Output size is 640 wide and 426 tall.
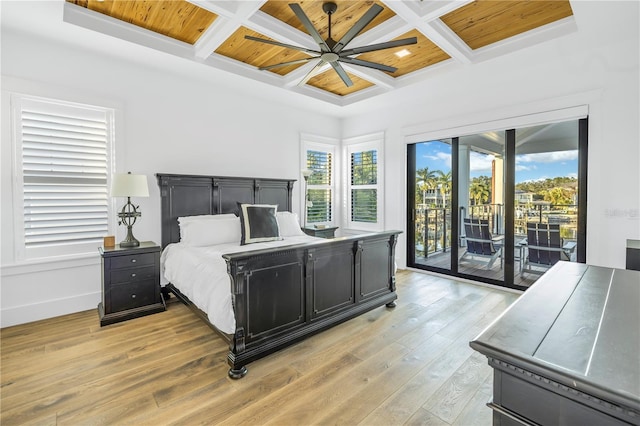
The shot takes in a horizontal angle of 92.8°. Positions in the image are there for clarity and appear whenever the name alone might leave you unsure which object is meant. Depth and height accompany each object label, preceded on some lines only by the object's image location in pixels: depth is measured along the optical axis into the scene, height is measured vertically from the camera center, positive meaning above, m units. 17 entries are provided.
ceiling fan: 2.35 +1.43
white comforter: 2.32 -0.62
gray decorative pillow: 3.74 -0.20
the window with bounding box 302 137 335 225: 5.76 +0.51
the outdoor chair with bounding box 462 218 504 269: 4.43 -0.49
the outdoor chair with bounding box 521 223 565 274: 3.87 -0.49
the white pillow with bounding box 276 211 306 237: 4.32 -0.24
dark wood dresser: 0.71 -0.41
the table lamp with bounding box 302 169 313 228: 5.48 +0.15
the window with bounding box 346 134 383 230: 5.69 +0.49
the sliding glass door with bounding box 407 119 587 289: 3.77 +0.09
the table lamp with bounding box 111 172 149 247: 3.22 +0.18
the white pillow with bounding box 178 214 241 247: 3.62 -0.28
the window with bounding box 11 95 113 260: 3.13 +0.36
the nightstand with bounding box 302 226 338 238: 5.09 -0.40
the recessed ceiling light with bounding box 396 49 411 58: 3.71 +1.92
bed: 2.33 -0.61
